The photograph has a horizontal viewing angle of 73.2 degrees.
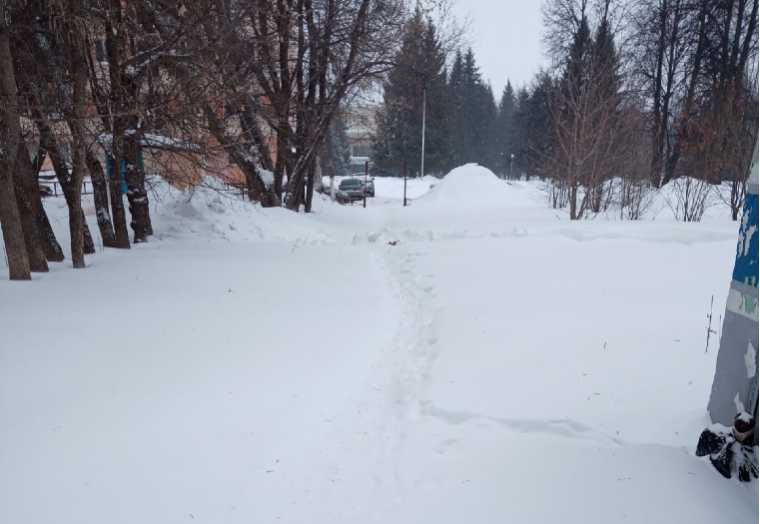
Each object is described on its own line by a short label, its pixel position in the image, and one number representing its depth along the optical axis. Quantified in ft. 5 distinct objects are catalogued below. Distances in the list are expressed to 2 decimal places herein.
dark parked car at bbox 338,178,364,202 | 101.68
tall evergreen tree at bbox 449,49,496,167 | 196.15
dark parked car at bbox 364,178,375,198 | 111.16
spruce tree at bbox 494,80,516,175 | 218.38
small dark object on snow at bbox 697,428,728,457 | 8.94
